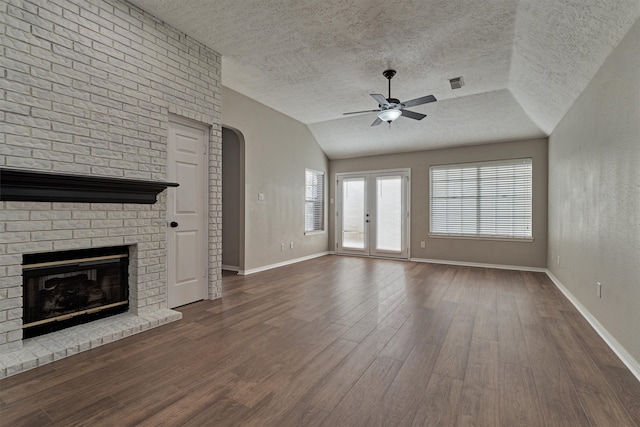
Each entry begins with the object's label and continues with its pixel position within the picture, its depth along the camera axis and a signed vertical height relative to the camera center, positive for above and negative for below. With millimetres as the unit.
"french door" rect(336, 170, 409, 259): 7262 -72
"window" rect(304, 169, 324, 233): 7176 +228
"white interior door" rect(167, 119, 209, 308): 3561 -37
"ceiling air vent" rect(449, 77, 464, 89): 4458 +1880
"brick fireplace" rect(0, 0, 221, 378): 2334 +707
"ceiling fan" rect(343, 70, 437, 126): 3705 +1313
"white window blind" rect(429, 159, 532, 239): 6059 +245
